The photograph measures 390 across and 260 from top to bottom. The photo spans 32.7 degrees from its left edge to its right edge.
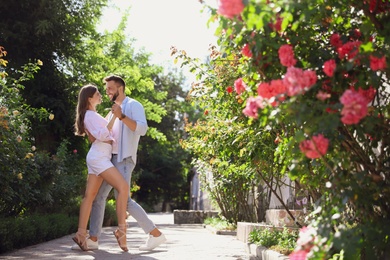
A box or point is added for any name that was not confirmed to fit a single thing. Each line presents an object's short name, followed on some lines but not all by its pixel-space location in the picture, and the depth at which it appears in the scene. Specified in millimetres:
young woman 7930
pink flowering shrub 3684
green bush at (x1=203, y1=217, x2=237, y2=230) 14641
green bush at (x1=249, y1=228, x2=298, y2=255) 7042
